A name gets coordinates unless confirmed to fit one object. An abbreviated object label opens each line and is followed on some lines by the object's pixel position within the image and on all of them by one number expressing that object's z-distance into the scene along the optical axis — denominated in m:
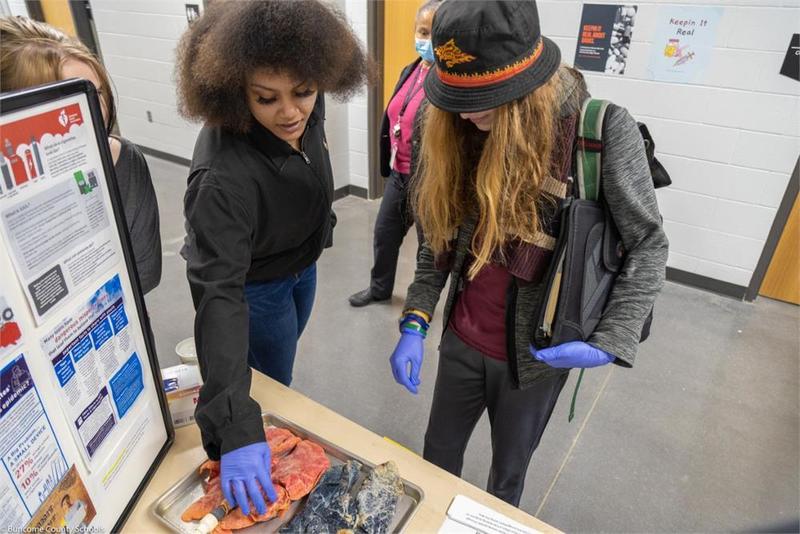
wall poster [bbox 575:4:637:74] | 2.39
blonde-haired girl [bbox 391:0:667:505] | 0.75
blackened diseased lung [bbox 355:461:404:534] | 0.76
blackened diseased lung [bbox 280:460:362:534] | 0.76
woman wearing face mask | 2.12
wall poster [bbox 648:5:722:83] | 2.25
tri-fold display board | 0.52
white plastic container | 1.03
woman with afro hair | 0.80
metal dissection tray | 0.78
